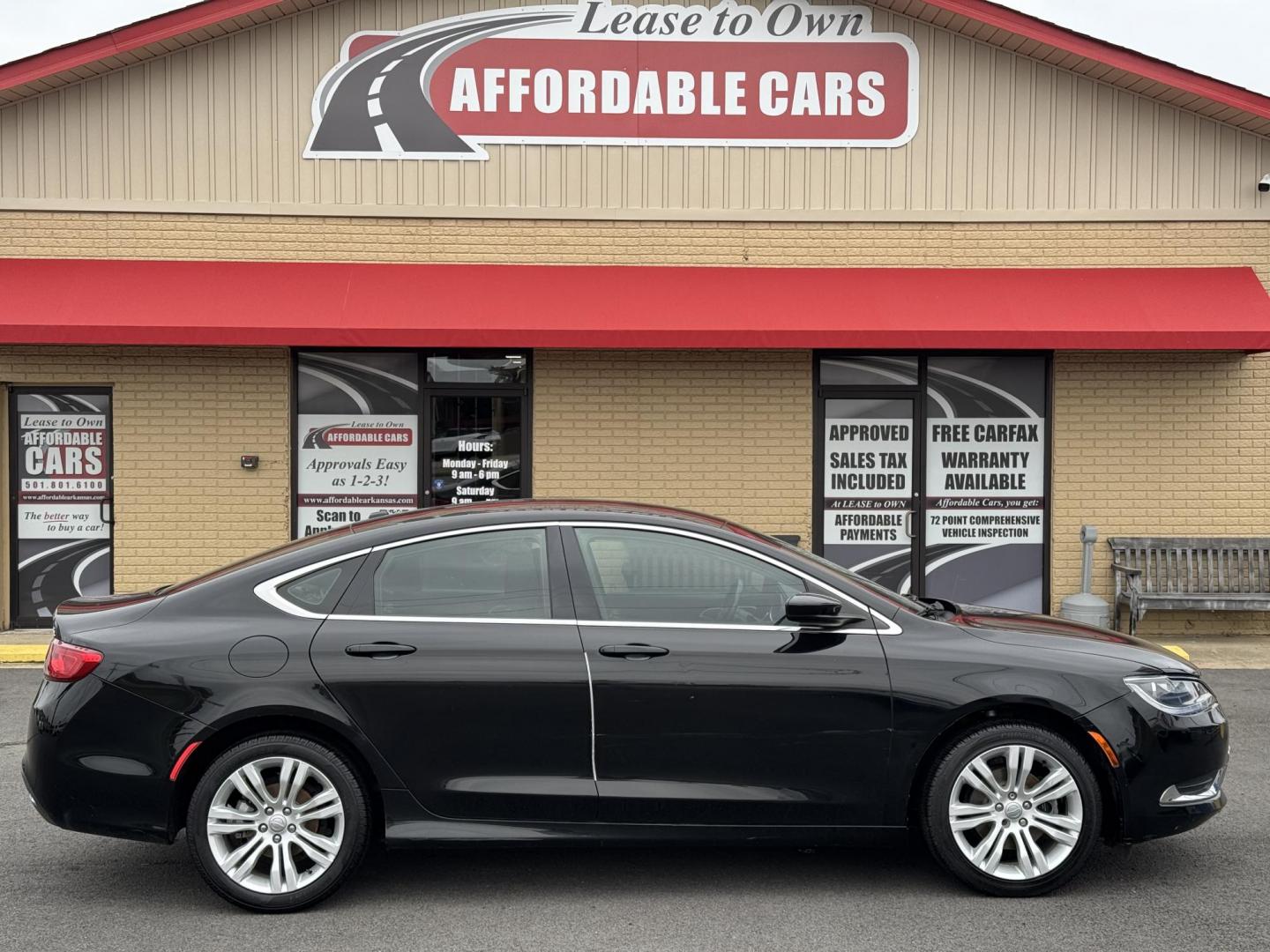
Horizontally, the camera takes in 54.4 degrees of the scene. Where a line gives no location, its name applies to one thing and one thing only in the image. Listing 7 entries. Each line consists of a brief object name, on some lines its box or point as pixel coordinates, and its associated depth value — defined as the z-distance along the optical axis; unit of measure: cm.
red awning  1034
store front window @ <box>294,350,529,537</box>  1134
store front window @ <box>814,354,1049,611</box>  1145
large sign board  1130
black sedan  462
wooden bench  1127
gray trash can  1078
